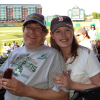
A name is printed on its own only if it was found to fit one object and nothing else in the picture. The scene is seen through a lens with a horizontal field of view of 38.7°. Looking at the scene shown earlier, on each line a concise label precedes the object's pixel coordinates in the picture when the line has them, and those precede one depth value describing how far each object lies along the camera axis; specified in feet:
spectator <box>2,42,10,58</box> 27.24
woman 4.35
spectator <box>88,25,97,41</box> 24.98
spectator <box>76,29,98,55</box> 12.21
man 4.13
